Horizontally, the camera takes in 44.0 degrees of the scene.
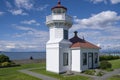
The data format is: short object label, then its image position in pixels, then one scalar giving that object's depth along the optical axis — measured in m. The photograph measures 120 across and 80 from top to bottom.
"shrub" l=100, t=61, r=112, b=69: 24.41
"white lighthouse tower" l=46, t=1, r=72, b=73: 21.36
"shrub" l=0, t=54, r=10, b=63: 29.01
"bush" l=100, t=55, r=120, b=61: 41.53
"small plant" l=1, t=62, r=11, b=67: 27.25
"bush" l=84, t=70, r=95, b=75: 20.10
